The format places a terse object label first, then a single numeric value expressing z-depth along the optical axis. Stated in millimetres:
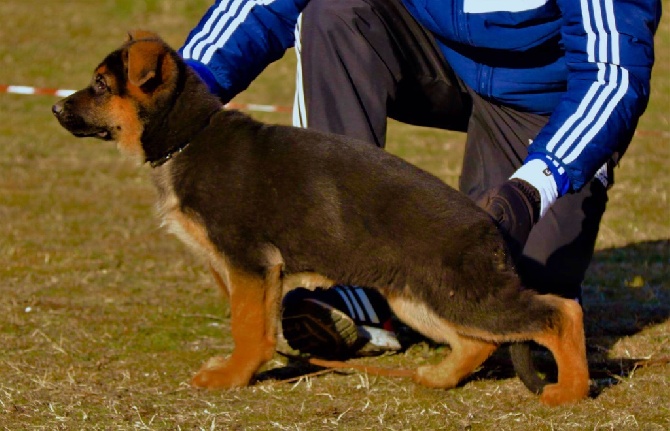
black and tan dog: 7961
